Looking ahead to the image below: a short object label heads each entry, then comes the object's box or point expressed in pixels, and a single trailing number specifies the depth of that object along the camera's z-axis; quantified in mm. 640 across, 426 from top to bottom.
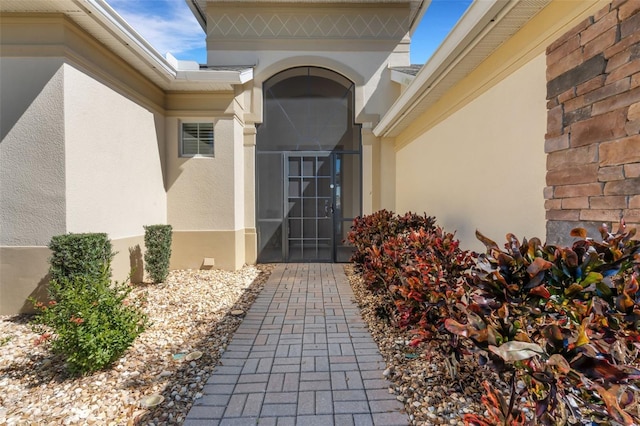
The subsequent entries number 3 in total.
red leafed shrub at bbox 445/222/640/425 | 1180
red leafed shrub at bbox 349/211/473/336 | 2459
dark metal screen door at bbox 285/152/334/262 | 8031
